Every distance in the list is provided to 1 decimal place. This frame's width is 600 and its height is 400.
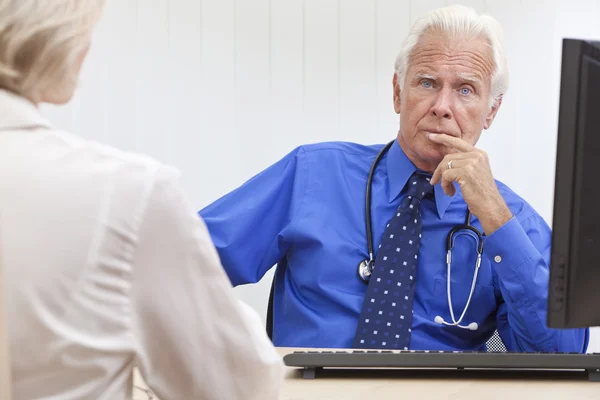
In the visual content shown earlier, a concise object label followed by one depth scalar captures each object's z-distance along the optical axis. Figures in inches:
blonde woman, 64.7
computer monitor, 79.1
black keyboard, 86.1
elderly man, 98.1
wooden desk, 83.2
